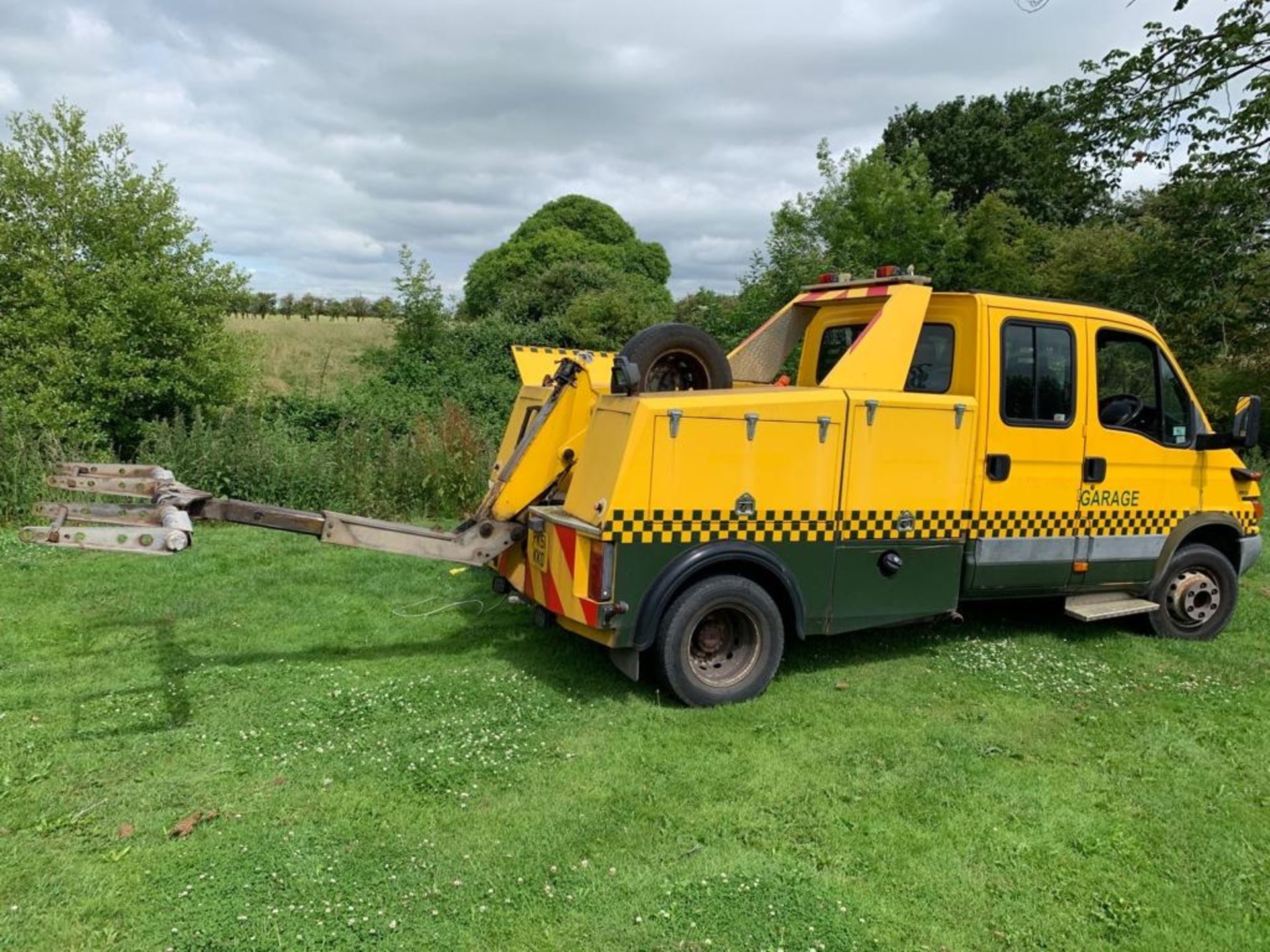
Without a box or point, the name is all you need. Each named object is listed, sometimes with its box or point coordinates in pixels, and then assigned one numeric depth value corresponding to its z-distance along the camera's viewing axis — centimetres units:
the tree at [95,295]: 1136
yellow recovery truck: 470
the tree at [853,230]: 1716
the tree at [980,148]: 2636
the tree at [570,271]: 2598
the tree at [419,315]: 2145
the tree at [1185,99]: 1120
